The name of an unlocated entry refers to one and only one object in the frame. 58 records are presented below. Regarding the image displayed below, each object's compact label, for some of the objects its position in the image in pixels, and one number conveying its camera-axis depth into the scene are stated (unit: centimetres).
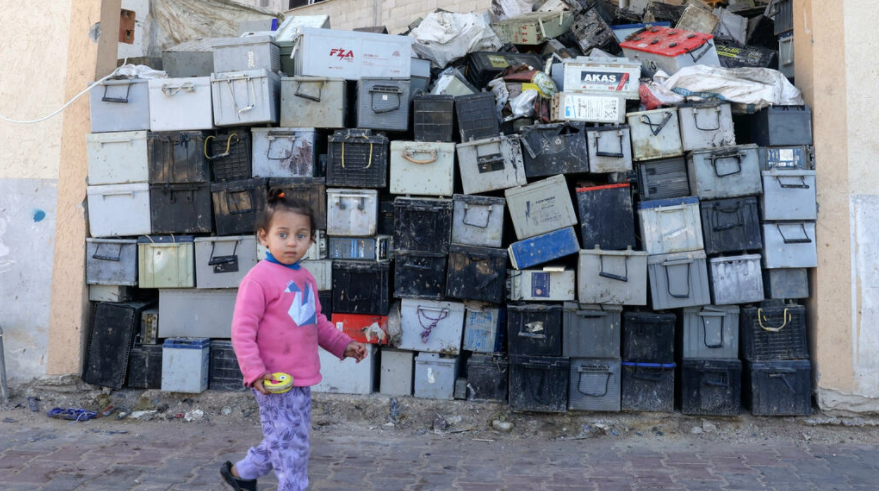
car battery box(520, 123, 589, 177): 548
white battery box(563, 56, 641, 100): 561
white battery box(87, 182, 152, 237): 577
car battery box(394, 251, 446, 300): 553
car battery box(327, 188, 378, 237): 557
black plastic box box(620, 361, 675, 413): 541
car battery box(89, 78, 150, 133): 576
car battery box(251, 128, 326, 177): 565
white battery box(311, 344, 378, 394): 571
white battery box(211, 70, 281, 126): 560
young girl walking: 325
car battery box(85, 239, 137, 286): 583
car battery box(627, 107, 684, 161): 548
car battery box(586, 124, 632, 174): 547
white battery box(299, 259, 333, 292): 562
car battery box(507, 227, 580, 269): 541
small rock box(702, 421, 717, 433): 537
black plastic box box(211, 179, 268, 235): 563
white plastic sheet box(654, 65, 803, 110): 548
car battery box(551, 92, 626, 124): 554
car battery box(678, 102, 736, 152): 544
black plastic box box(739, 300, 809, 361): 532
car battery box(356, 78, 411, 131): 566
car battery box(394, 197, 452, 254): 550
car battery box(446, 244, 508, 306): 545
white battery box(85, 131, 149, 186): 574
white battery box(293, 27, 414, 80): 577
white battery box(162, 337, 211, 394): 569
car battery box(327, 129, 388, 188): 558
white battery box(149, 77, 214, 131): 568
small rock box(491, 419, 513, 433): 544
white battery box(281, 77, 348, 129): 566
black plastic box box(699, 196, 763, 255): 535
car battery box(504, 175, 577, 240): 545
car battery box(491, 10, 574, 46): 762
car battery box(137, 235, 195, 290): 575
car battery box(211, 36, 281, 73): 594
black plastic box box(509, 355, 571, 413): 543
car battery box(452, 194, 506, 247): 550
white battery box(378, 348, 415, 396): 572
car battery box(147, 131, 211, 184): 570
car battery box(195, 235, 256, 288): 566
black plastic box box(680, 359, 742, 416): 533
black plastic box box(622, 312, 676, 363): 539
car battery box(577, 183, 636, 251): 543
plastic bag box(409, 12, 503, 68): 710
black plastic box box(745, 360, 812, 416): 527
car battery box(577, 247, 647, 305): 534
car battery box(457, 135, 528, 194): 549
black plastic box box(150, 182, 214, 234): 575
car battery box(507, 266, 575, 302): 545
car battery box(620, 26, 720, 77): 637
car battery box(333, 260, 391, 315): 561
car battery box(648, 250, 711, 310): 532
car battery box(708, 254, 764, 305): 533
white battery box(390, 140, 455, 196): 552
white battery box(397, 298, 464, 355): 559
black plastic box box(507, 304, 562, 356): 544
